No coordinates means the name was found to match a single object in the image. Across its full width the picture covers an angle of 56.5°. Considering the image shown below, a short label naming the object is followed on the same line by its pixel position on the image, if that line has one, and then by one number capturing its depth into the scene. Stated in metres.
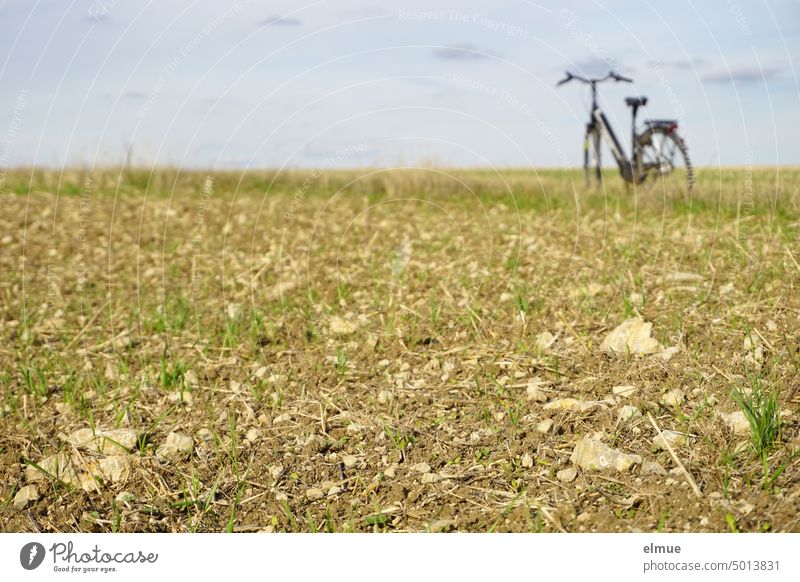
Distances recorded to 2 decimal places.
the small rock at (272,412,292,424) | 3.14
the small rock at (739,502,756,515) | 2.28
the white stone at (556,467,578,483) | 2.57
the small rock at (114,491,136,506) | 2.73
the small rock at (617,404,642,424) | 2.84
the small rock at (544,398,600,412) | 2.95
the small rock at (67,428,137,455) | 2.98
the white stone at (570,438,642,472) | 2.59
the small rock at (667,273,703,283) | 4.31
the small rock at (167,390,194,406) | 3.41
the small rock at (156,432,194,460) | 2.96
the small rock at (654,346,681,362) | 3.28
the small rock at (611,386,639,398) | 3.02
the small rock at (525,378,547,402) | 3.09
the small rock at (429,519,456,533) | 2.41
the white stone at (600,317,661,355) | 3.37
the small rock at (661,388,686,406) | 2.91
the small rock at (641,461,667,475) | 2.54
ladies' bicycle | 8.02
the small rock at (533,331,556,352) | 3.54
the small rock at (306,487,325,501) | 2.65
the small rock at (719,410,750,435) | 2.67
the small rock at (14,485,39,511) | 2.75
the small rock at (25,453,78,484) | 2.86
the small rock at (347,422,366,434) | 3.02
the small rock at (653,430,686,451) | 2.66
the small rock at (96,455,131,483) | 2.85
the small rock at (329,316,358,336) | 4.02
